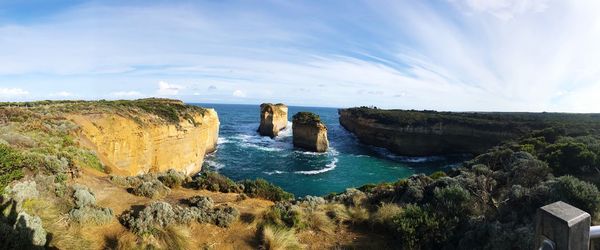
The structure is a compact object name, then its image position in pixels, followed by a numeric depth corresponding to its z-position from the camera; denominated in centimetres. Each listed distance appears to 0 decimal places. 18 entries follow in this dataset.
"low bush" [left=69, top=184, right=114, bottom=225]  858
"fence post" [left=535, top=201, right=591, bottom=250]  233
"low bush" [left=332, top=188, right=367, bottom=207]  1148
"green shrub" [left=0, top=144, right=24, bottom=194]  843
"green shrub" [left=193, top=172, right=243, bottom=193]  1409
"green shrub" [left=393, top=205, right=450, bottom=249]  834
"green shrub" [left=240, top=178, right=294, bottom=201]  1402
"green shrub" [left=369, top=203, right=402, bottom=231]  944
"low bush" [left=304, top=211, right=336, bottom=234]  957
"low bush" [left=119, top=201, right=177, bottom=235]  877
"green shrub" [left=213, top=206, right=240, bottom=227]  968
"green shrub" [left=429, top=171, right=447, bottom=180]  1646
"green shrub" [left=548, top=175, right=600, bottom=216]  785
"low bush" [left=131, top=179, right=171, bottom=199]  1163
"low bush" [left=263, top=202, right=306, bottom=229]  958
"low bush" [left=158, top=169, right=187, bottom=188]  1381
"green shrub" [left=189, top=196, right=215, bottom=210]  1043
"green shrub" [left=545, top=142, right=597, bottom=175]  1288
